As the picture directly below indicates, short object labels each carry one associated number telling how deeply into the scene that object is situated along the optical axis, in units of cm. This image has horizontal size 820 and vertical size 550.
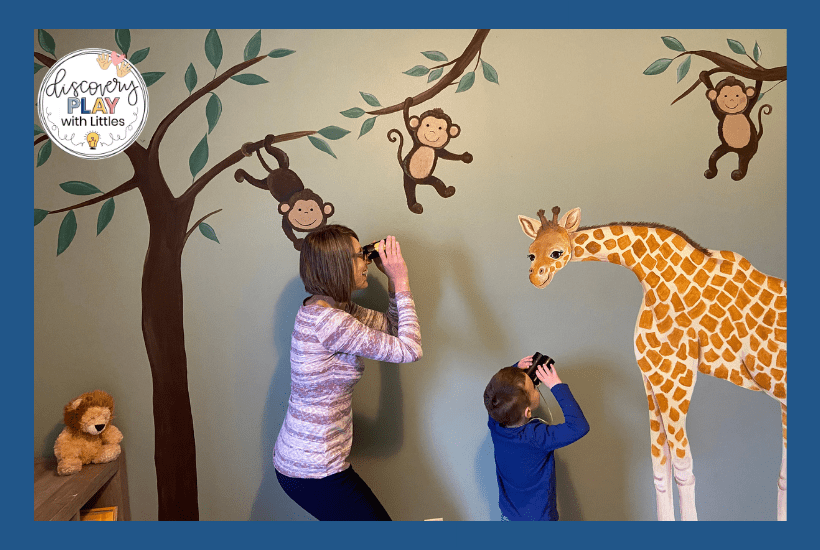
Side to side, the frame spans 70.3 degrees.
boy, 200
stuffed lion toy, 224
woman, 197
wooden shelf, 206
